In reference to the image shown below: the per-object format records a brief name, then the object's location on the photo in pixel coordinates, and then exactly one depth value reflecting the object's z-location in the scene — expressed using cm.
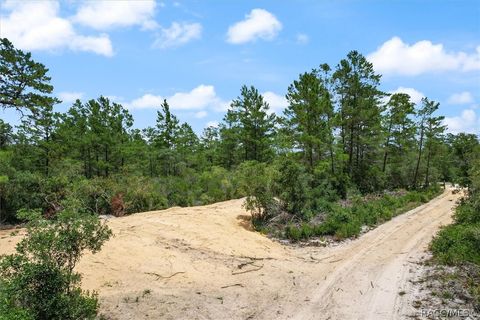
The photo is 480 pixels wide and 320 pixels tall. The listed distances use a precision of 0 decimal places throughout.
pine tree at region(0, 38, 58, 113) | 1855
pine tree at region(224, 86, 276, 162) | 3903
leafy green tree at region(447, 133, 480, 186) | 2909
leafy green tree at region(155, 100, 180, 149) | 4403
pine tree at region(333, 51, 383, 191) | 3228
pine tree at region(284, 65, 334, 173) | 2614
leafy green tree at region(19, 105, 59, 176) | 3045
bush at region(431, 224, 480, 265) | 1269
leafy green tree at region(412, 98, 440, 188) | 3904
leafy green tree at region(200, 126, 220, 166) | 4914
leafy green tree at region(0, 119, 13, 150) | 2405
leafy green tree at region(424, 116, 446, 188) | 3966
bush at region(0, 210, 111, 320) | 777
